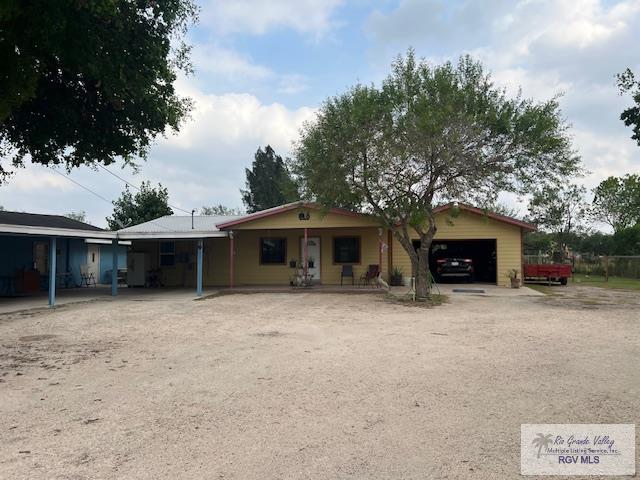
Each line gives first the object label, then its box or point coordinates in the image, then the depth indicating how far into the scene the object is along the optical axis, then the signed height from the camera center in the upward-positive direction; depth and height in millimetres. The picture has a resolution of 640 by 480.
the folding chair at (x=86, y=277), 21716 -787
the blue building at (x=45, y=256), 15513 +205
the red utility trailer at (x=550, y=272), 21734 -606
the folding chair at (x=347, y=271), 18922 -463
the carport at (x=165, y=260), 20469 -1
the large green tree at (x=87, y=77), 6988 +3383
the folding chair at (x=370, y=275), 18766 -621
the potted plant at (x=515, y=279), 19172 -819
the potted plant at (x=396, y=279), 19734 -825
